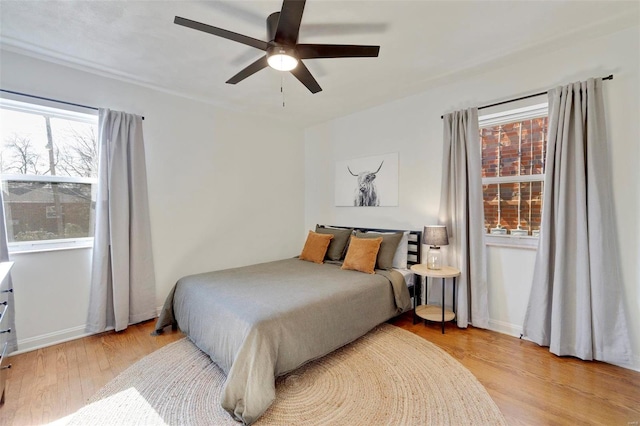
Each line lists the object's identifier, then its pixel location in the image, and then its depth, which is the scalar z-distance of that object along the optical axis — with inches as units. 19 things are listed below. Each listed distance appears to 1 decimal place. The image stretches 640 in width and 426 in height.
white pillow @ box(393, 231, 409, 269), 132.1
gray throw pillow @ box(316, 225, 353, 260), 145.3
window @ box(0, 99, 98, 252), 98.4
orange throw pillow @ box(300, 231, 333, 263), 144.7
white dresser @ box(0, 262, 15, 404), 69.9
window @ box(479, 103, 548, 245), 108.0
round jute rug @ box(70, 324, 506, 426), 67.1
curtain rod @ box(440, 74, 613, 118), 100.6
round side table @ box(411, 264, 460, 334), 110.3
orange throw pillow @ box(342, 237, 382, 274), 122.2
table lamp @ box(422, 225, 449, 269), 112.3
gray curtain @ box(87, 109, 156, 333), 108.3
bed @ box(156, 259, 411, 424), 69.4
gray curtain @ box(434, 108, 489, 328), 111.5
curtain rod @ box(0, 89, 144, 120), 94.4
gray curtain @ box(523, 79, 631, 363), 86.0
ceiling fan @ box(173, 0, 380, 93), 63.8
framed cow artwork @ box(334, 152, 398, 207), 143.9
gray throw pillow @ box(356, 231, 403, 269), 126.8
